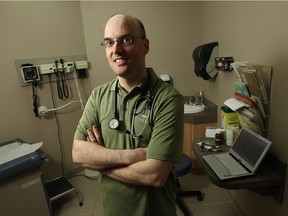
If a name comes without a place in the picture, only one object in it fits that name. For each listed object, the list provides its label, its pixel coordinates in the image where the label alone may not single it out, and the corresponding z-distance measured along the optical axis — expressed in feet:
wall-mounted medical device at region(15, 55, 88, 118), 7.31
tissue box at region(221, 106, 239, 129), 5.64
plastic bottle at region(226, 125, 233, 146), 5.42
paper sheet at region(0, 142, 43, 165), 5.59
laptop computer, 4.26
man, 3.26
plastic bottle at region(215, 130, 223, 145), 5.62
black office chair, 6.18
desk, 4.15
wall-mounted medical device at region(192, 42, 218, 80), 7.34
